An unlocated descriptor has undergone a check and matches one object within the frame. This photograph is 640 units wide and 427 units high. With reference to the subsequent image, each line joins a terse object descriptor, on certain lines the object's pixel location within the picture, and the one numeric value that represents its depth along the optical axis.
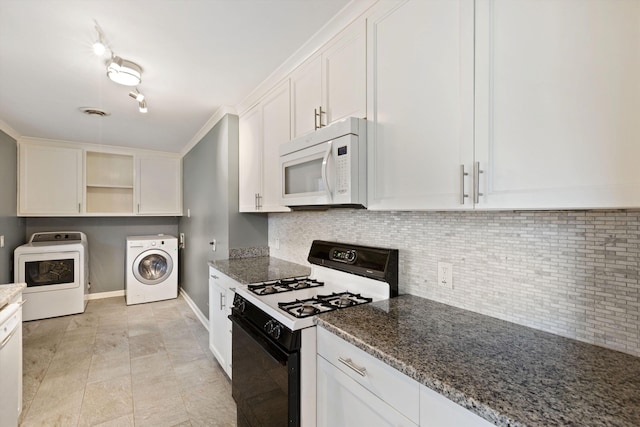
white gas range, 1.28
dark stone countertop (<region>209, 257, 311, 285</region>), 2.10
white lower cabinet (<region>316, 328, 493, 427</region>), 0.80
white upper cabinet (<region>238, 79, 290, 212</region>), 2.19
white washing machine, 4.41
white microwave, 1.42
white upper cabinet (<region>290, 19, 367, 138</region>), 1.49
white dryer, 3.72
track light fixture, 1.75
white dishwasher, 1.54
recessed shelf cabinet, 4.03
